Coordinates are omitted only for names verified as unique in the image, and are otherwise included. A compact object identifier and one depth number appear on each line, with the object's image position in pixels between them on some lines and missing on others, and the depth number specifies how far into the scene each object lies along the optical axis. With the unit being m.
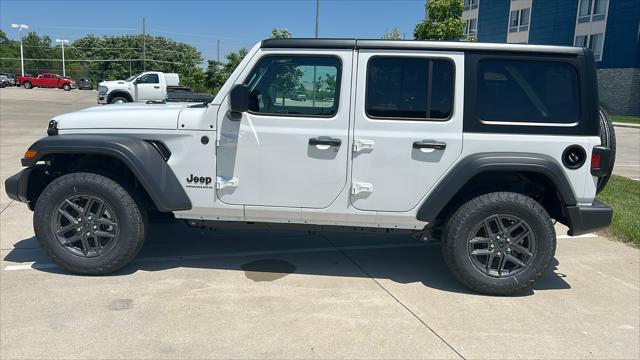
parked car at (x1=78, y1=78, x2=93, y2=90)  60.06
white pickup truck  22.03
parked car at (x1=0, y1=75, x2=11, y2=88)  53.72
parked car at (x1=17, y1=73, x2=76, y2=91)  54.00
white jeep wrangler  3.80
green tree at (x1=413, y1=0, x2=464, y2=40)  19.61
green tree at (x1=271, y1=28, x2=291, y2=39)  22.78
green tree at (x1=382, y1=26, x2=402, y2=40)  27.55
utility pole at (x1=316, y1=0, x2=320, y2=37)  18.26
